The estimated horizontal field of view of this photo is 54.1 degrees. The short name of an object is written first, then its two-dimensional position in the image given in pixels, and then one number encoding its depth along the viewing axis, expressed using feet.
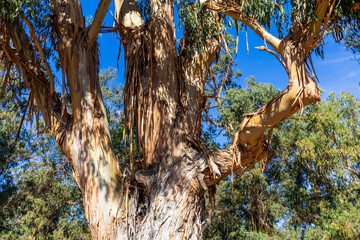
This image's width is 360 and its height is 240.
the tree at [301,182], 30.35
